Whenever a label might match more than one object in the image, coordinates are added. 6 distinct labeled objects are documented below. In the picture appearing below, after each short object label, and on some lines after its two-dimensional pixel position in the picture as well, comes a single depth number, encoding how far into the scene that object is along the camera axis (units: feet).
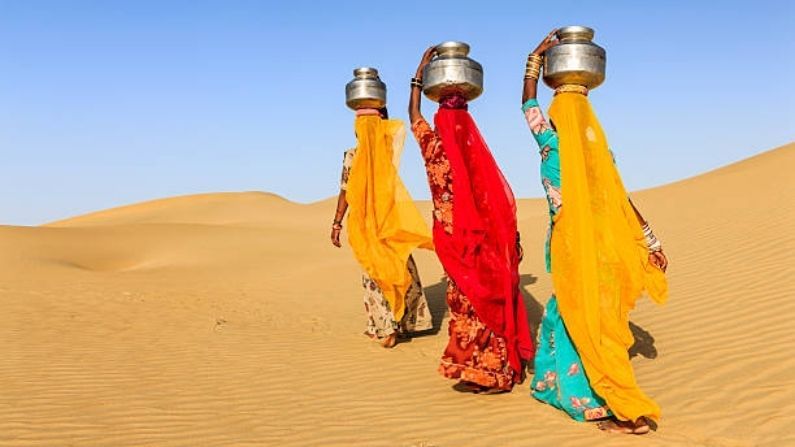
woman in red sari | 17.20
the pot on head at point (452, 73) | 17.13
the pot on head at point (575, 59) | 14.78
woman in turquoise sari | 15.10
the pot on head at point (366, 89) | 23.34
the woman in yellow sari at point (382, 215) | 23.59
